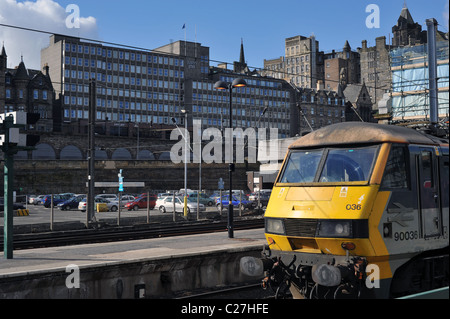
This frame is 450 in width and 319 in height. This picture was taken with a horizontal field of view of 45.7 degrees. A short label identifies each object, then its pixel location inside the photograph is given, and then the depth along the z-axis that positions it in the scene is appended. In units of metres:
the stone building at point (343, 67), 151.35
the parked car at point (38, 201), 65.00
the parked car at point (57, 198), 56.39
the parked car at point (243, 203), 44.89
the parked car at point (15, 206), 45.39
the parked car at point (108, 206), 47.20
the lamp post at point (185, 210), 35.72
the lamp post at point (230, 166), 20.89
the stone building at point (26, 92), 92.56
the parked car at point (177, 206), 41.62
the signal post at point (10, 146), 15.53
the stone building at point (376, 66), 141.99
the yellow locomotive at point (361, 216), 9.38
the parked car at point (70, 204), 51.50
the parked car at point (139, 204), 49.57
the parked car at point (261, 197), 47.03
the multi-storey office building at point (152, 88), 102.81
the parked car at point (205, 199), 53.25
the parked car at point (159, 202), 46.06
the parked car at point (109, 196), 55.55
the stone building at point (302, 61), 152.25
